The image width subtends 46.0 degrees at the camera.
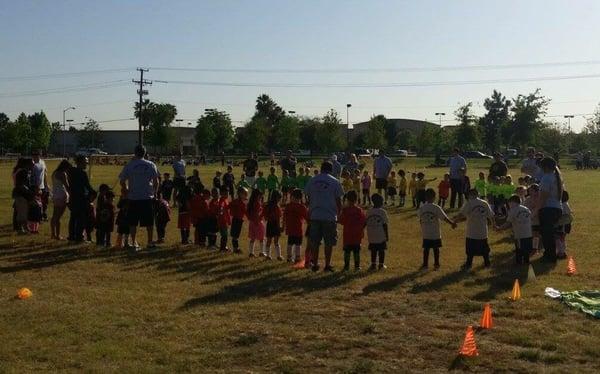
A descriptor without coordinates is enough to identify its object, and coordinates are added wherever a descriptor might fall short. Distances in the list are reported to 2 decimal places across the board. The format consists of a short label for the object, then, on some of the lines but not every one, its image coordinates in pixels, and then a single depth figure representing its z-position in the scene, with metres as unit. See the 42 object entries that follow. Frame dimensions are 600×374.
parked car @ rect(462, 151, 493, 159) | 87.32
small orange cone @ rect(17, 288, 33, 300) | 9.65
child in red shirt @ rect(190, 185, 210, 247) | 14.33
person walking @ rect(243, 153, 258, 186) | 26.20
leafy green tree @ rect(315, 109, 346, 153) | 93.25
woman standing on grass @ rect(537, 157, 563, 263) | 12.72
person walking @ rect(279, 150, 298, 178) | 26.09
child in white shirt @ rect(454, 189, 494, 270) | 12.05
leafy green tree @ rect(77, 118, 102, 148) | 133.00
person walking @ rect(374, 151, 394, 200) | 24.42
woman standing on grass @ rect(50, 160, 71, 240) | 14.89
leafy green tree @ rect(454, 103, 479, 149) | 84.36
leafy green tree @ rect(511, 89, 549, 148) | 87.38
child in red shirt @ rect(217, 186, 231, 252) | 13.98
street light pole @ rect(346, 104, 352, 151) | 102.53
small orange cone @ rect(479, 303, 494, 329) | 8.03
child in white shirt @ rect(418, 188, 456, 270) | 12.12
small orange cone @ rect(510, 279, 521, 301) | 9.53
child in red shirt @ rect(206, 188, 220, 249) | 14.13
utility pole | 71.95
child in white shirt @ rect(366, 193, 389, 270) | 12.05
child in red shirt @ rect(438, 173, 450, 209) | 23.89
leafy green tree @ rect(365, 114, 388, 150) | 93.62
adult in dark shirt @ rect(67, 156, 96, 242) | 14.09
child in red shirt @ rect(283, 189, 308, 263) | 12.68
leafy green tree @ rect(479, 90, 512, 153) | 100.19
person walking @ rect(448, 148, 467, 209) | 23.11
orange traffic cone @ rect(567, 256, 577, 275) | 11.58
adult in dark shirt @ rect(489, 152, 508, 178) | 20.78
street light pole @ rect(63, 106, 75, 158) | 134.44
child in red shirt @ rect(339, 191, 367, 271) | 11.89
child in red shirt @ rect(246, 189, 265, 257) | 13.38
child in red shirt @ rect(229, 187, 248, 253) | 13.79
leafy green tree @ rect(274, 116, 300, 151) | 98.38
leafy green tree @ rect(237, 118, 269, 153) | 97.81
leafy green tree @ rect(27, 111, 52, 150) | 103.69
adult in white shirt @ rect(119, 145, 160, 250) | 13.03
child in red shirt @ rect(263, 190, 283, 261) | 13.22
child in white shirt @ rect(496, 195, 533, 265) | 12.36
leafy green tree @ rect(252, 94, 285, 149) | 137.88
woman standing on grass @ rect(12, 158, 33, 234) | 16.08
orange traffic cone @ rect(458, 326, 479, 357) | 6.95
